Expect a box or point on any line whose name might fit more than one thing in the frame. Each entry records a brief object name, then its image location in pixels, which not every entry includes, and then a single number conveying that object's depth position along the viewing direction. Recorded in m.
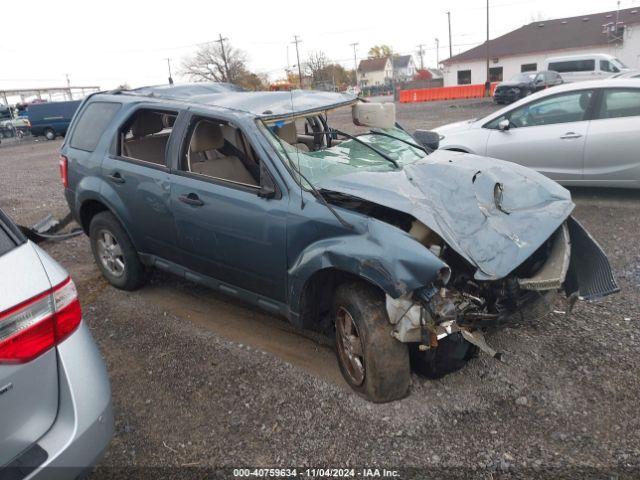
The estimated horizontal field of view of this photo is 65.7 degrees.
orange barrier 33.06
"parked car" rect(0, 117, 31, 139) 31.05
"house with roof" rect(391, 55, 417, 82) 103.50
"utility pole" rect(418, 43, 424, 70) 95.75
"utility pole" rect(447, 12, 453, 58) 61.48
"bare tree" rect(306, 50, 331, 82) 50.82
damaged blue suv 2.80
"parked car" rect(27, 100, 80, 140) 27.55
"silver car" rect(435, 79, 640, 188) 6.01
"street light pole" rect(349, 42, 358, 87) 92.65
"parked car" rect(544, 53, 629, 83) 22.72
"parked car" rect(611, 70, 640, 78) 11.52
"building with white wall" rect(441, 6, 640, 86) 38.09
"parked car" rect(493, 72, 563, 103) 21.47
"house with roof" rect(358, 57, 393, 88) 97.81
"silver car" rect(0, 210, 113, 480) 1.80
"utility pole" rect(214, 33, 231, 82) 66.82
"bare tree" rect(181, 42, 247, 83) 67.50
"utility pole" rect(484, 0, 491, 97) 31.81
